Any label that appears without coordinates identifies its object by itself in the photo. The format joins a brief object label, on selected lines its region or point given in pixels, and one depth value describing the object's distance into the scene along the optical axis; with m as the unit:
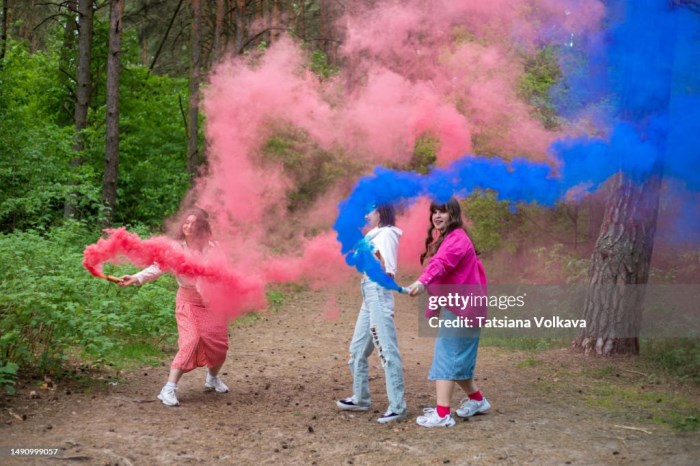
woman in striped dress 6.17
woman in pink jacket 5.43
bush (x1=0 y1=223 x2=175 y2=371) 6.08
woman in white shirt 5.59
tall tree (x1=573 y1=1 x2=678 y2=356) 7.61
